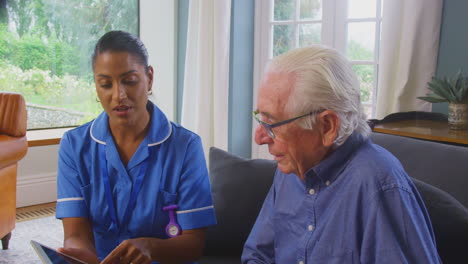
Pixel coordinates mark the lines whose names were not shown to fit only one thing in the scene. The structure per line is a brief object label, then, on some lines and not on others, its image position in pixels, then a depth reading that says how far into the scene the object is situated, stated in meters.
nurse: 1.42
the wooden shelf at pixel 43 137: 3.85
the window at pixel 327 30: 3.30
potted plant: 2.28
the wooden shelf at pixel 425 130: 2.11
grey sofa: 1.38
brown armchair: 2.69
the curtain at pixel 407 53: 2.74
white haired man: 0.96
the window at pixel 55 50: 3.98
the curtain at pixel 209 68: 3.71
